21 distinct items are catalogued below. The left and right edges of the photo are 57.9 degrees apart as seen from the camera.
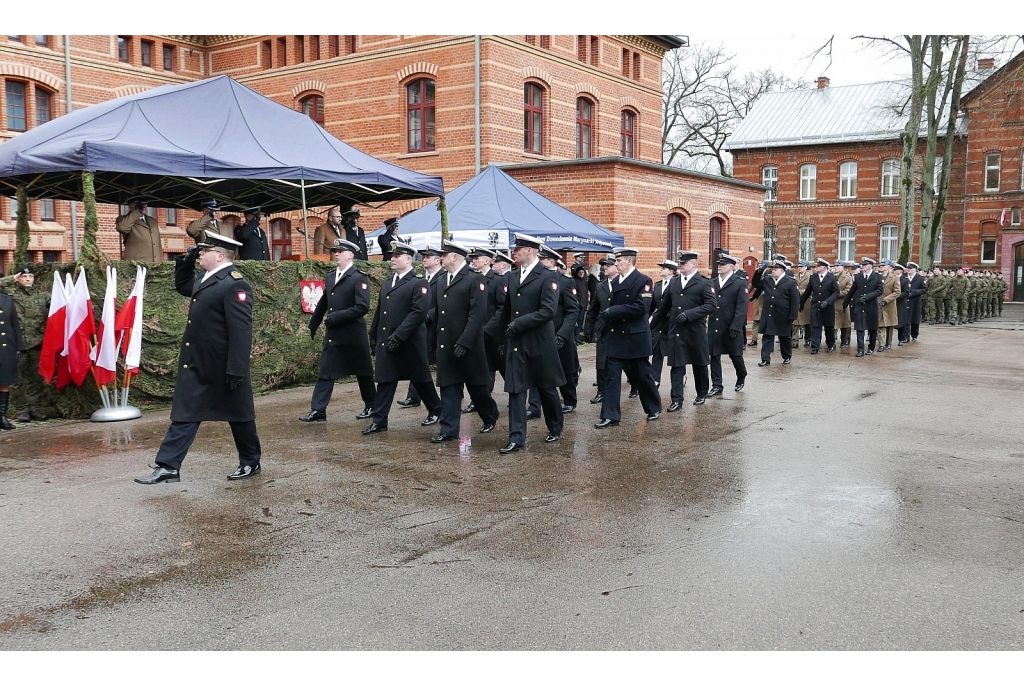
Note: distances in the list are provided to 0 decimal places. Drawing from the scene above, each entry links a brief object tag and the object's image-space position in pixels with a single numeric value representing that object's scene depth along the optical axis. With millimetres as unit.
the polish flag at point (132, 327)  9781
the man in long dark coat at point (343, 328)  9242
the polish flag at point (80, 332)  9586
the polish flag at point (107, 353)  9562
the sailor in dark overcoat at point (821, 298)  17359
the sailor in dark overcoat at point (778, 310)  15219
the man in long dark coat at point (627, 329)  9391
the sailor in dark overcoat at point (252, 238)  14336
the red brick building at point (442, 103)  23375
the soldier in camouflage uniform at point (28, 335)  9758
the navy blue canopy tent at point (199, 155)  10977
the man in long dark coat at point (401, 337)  8781
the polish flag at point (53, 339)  9609
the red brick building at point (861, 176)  45062
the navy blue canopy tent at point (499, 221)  17703
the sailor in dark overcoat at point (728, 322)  11881
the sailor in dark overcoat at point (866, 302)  17266
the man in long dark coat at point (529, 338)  8078
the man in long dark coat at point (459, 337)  8328
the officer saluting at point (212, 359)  6660
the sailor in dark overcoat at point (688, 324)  10562
